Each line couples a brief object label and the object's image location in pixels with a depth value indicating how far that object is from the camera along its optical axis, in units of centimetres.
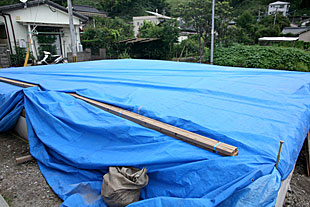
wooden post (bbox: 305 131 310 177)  249
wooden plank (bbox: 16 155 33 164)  234
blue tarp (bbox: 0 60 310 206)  133
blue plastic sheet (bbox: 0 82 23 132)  272
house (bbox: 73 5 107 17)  2277
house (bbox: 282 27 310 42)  1855
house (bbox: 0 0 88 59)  904
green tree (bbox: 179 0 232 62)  1070
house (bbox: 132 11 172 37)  2446
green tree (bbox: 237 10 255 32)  2248
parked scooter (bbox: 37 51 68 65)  801
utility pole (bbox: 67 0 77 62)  813
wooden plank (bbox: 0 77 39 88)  303
